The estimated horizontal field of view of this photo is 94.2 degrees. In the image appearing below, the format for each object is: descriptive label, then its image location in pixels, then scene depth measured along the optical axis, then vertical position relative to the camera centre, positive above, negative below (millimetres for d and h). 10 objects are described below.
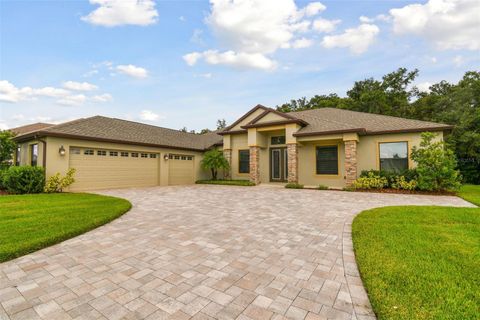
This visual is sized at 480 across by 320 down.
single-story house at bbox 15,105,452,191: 10977 +955
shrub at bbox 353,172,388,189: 10742 -858
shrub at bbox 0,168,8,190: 10031 -506
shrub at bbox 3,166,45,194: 9172 -550
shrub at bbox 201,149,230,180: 15094 +295
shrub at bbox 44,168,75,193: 9758 -689
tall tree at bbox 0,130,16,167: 12305 +1160
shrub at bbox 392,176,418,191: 10078 -908
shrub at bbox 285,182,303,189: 12188 -1158
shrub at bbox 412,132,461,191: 9367 -172
